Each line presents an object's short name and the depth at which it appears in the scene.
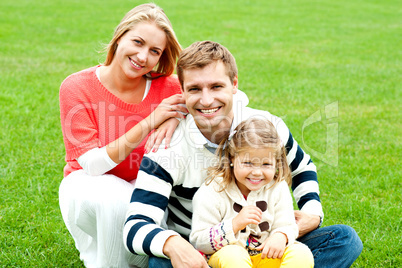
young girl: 2.49
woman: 2.89
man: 2.60
